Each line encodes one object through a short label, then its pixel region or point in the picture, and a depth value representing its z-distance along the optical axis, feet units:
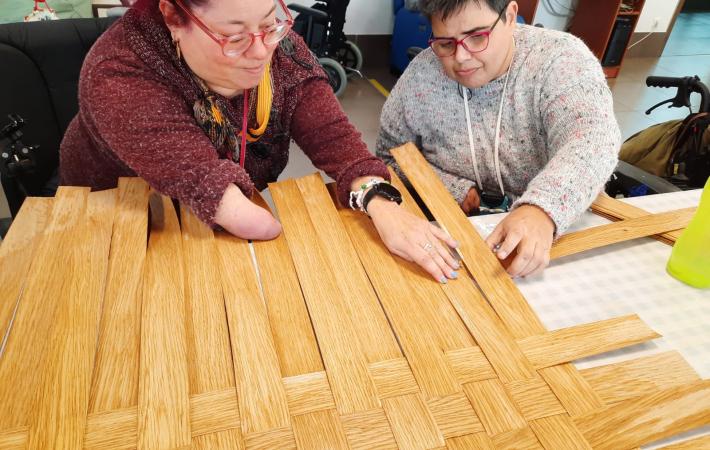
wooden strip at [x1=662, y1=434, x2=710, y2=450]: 2.09
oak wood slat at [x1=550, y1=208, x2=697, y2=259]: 3.22
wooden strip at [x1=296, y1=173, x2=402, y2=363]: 2.47
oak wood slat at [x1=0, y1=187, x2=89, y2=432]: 2.10
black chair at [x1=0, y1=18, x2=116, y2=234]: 4.66
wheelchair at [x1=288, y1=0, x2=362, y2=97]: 12.03
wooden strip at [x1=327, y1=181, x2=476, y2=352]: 2.53
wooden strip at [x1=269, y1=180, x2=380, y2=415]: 2.23
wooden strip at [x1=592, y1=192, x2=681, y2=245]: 3.58
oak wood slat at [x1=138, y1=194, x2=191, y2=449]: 2.02
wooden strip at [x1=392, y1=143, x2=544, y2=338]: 2.65
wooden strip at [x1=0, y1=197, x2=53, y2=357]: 2.53
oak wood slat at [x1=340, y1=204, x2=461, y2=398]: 2.30
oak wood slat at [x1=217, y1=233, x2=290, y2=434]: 2.11
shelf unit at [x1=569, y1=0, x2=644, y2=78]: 15.03
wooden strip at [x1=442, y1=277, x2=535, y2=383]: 2.37
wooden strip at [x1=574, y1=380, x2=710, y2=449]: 2.09
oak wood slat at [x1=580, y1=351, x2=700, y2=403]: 2.28
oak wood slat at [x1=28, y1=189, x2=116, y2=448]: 2.00
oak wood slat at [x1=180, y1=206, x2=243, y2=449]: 2.10
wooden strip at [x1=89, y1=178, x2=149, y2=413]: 2.17
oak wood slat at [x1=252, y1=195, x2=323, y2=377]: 2.37
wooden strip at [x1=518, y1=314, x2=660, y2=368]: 2.44
